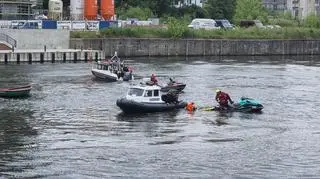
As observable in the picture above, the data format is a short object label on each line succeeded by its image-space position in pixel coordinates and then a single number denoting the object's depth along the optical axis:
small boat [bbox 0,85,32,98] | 71.31
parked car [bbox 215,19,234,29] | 157.38
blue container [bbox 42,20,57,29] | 125.55
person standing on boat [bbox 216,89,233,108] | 64.81
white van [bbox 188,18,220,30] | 154.09
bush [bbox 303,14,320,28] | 175.36
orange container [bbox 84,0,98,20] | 148.75
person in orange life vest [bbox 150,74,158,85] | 71.72
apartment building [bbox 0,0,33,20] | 135.50
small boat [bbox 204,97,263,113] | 65.12
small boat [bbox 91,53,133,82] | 88.56
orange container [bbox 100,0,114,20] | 150.62
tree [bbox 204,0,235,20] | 182.50
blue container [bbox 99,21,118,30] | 137.75
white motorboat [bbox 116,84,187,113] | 62.91
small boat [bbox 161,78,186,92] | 75.81
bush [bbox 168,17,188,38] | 139.38
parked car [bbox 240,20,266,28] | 173.38
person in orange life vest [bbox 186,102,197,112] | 65.31
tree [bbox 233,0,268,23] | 187.38
